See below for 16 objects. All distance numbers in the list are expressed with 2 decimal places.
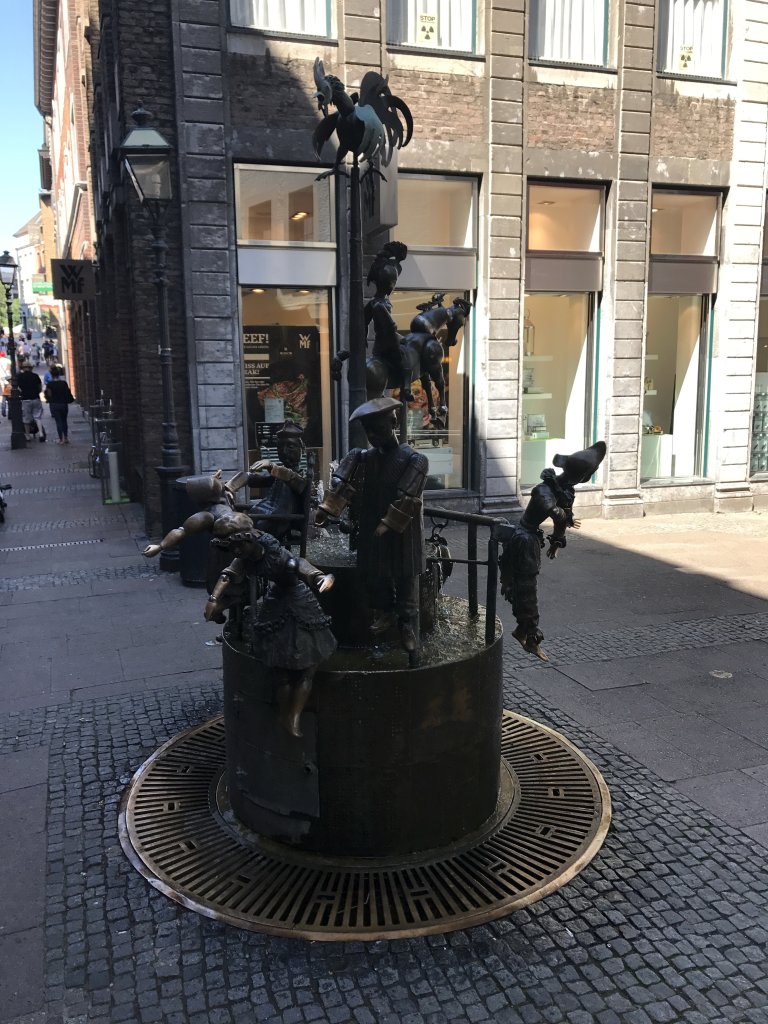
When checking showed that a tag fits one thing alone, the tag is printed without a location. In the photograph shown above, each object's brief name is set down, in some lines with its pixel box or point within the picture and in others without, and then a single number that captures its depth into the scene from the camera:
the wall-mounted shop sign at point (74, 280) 18.34
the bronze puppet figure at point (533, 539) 5.12
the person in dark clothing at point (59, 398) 24.19
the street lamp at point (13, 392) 24.25
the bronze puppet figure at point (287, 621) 4.09
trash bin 9.67
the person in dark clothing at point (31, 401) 24.39
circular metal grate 3.96
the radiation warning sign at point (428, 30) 12.47
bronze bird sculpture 5.55
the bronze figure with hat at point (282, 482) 5.32
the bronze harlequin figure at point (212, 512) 3.91
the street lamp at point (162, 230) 9.88
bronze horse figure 5.64
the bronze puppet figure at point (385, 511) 4.28
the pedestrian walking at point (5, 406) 35.27
